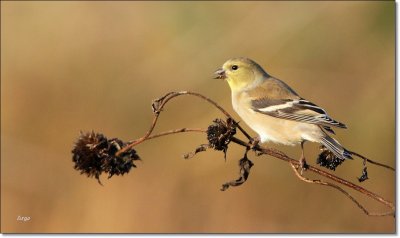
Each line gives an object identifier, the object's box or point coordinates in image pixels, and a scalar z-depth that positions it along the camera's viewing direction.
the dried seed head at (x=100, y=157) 4.42
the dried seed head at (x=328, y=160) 5.23
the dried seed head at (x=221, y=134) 4.43
